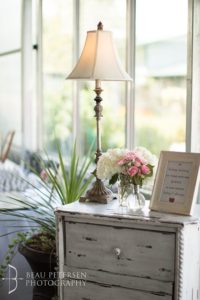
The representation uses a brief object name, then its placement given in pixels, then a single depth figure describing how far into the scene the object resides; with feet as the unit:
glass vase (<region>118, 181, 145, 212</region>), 7.95
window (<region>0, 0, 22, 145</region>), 18.12
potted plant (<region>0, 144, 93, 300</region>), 8.92
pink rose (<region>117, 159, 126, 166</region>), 7.80
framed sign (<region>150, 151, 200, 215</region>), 7.55
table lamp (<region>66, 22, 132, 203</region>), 8.23
